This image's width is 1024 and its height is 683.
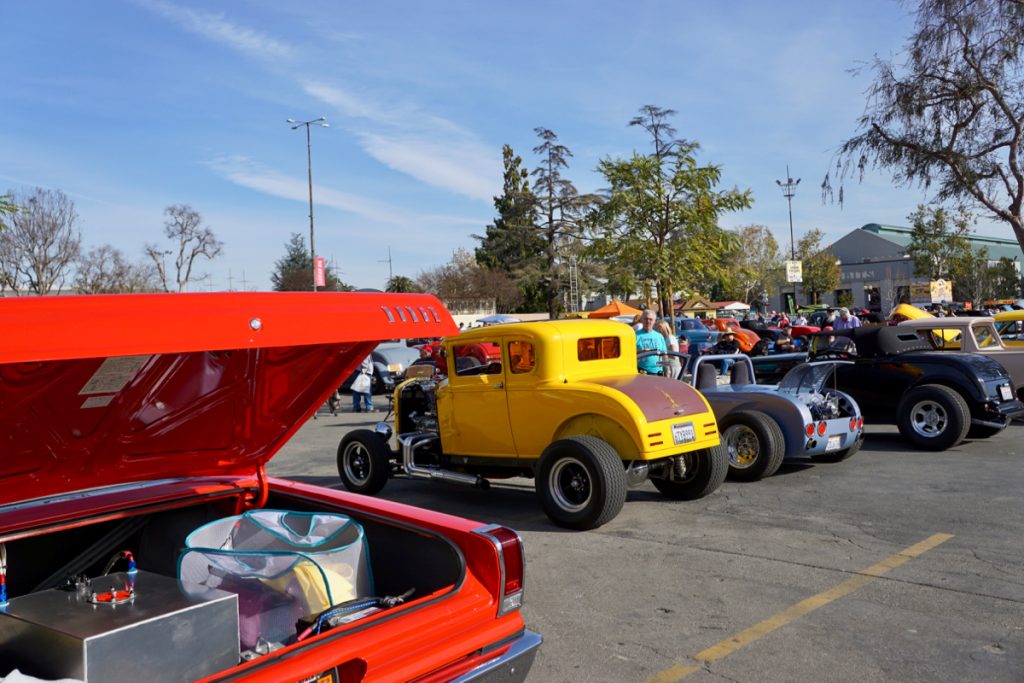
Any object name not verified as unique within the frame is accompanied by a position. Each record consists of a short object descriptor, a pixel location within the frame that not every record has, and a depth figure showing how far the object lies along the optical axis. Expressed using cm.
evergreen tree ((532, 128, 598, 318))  5547
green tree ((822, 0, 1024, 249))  1769
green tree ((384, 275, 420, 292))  5972
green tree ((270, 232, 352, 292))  5831
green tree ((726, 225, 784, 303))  7082
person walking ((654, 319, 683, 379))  1335
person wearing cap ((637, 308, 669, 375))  1112
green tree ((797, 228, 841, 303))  6669
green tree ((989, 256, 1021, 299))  5309
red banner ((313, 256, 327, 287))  3284
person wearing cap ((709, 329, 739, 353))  1650
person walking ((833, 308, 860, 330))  1628
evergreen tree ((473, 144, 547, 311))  5822
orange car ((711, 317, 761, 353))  2148
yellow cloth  262
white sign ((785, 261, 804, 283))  4372
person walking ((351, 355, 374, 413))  1658
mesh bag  259
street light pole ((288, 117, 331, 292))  3484
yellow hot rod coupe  671
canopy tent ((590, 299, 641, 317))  3959
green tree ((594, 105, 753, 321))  2375
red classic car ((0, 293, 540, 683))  216
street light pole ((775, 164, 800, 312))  5901
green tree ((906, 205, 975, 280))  5093
